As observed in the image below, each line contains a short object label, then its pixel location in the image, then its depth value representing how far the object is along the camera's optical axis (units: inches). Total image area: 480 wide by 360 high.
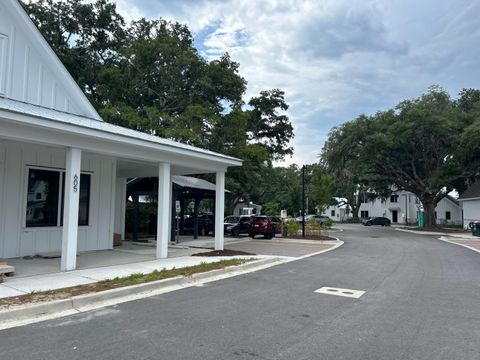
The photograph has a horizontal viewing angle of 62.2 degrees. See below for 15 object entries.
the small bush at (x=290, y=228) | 1067.3
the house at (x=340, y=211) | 3288.1
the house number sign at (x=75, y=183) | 386.6
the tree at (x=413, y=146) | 1503.4
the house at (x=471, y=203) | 1529.9
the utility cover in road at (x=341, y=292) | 324.7
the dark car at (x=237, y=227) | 1071.6
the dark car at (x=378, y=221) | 2270.3
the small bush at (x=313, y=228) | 1086.4
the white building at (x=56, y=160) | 383.6
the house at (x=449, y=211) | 2346.1
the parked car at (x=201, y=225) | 1069.8
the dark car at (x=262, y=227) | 972.6
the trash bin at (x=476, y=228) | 1173.1
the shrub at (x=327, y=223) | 1213.1
